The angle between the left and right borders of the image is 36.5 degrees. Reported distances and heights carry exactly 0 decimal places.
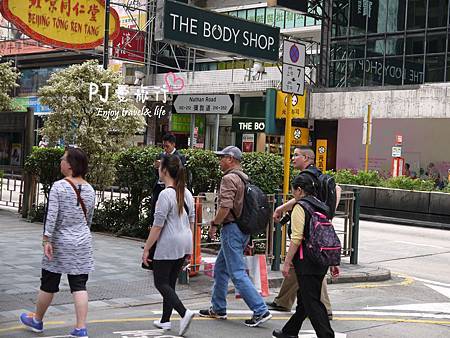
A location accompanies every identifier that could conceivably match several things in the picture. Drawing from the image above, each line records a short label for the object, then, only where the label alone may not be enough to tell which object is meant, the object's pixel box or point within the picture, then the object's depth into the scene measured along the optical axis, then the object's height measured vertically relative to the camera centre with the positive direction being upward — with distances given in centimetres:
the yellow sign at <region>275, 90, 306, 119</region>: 3225 +199
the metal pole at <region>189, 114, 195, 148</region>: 1446 +44
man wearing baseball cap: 681 -104
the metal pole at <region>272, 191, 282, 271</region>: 948 -136
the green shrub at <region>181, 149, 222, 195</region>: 1126 -40
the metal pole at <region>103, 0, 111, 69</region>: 1579 +277
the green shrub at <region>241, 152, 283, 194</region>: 1099 -35
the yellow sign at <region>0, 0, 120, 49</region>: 1287 +240
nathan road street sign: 1426 +89
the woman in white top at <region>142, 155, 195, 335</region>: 629 -87
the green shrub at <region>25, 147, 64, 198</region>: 1487 -57
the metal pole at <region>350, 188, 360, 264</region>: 1070 -120
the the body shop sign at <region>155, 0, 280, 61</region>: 934 +168
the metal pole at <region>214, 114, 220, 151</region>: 1455 +22
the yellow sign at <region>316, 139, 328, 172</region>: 3374 -9
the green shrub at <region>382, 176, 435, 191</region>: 2162 -93
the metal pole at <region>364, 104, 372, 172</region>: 2684 +83
